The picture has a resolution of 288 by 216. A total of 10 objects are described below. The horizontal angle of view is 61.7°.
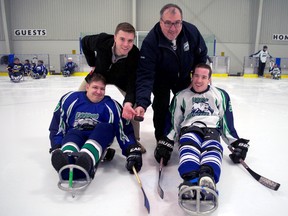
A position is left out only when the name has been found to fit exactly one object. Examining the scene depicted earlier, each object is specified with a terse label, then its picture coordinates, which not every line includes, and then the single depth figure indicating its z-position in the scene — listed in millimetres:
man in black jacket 1857
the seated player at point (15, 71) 7441
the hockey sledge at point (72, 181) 1411
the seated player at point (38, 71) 8484
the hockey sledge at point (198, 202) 1221
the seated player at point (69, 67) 9508
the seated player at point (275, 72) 9258
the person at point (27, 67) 9133
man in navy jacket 1835
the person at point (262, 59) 9906
